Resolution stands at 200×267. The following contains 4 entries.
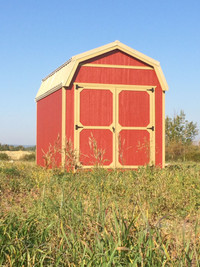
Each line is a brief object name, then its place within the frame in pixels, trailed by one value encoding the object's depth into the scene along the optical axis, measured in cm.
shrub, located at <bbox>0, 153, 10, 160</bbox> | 2153
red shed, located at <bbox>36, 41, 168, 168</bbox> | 1156
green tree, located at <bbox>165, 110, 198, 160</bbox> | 2232
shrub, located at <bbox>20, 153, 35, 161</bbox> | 2206
